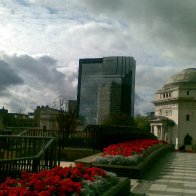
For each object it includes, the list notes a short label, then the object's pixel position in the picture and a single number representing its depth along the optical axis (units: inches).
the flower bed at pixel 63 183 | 157.9
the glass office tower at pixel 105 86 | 3231.4
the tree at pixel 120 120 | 2120.5
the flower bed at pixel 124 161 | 329.3
